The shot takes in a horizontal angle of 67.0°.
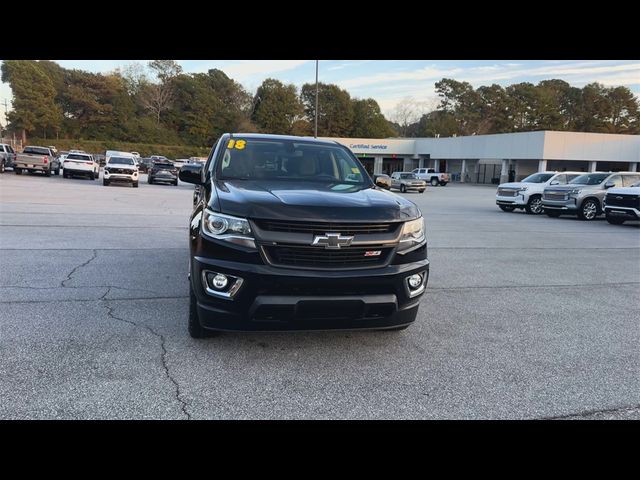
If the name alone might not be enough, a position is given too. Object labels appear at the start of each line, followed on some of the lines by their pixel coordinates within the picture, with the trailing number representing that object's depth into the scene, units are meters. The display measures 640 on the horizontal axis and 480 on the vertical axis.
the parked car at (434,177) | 52.69
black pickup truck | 3.55
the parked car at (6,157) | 31.39
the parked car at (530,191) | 20.08
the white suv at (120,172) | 26.17
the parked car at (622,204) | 15.23
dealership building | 50.28
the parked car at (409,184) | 37.41
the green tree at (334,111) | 102.12
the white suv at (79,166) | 30.06
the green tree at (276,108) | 92.75
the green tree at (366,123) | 103.75
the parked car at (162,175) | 31.42
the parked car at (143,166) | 51.91
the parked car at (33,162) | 30.19
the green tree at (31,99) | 76.50
